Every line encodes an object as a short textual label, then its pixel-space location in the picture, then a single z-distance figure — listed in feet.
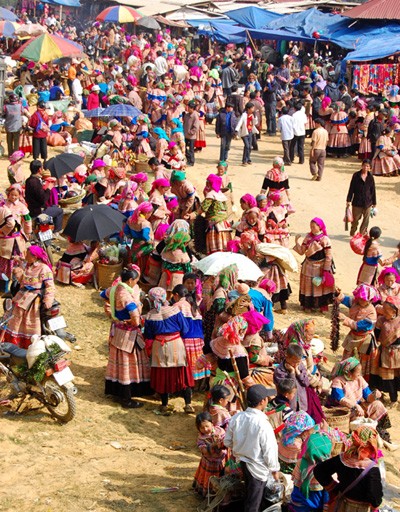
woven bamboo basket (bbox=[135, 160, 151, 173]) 57.47
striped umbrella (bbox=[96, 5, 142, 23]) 111.45
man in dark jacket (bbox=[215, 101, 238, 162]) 64.13
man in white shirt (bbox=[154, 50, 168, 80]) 94.08
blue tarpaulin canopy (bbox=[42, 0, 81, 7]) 132.77
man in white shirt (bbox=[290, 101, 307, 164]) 65.31
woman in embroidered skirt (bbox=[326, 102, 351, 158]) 69.97
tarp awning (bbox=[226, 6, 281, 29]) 108.99
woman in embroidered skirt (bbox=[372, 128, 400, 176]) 67.00
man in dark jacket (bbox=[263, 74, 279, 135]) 77.87
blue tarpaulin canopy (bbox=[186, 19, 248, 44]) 109.60
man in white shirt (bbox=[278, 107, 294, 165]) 64.95
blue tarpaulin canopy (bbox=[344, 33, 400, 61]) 82.53
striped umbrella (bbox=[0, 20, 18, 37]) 94.17
